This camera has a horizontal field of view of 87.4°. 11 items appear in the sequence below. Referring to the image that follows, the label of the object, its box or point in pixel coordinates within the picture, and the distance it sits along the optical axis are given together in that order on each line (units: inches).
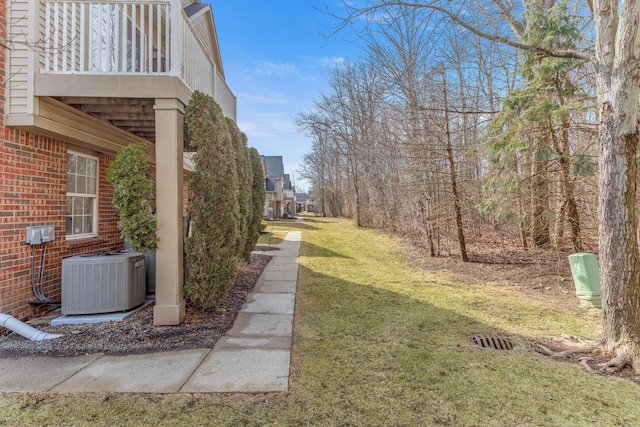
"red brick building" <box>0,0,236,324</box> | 162.9
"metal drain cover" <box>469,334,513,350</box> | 156.0
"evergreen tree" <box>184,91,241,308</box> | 177.5
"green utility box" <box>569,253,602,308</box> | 218.1
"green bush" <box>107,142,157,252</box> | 164.2
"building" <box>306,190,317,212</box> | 3294.8
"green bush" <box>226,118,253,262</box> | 226.7
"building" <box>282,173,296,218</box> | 1903.1
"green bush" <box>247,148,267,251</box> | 285.1
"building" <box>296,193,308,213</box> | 3496.1
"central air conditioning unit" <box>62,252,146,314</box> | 173.9
